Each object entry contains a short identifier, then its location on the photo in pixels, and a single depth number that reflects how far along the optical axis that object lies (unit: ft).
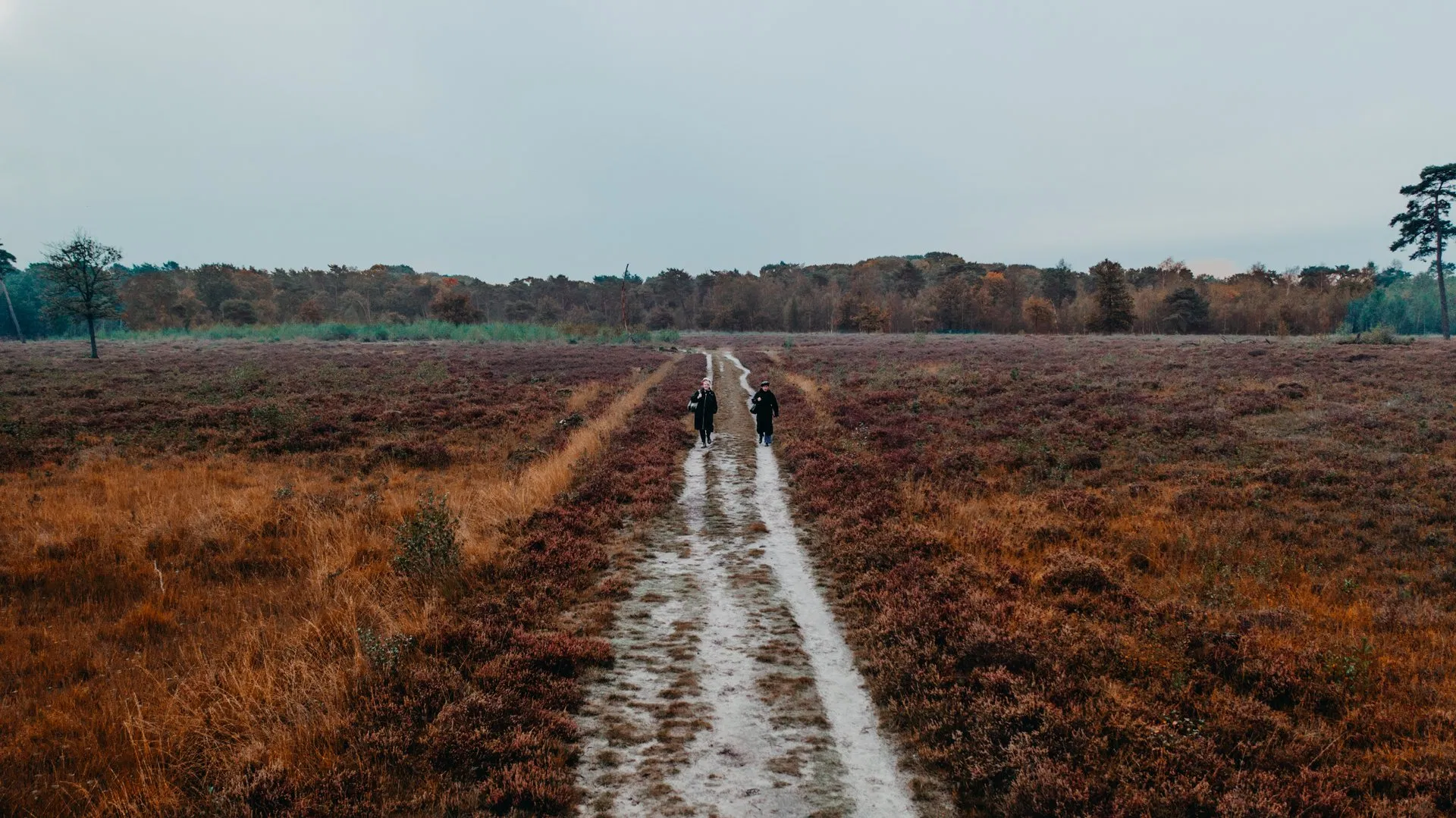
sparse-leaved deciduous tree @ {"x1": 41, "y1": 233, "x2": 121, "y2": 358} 159.94
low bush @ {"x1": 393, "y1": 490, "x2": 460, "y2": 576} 28.55
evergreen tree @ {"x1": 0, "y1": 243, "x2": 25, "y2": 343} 277.48
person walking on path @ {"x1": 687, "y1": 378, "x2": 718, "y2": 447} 59.72
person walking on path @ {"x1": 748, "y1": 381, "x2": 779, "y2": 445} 59.36
